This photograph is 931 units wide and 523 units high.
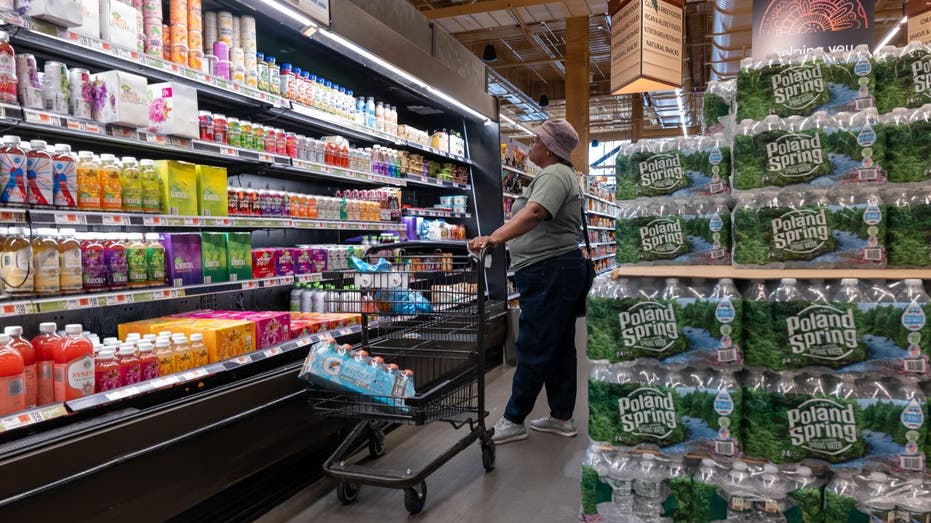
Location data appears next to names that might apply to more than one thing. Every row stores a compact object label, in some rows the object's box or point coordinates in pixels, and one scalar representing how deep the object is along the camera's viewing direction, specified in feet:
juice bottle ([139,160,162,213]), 8.30
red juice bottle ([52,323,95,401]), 6.84
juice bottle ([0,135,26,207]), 6.55
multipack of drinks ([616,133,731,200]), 7.00
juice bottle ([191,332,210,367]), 8.34
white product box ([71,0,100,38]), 7.47
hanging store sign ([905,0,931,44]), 17.53
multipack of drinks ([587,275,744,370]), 6.53
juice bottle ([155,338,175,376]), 7.91
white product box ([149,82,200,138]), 8.52
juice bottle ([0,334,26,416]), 6.20
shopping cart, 8.50
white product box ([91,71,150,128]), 7.69
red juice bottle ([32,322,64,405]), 6.73
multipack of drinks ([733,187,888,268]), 6.36
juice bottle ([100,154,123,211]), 7.70
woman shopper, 11.35
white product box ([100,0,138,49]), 7.82
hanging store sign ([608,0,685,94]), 15.58
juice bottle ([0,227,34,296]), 6.64
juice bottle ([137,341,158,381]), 7.66
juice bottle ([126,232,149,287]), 8.04
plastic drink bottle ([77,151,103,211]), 7.42
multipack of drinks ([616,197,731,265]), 6.98
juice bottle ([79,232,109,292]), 7.52
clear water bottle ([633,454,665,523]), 6.57
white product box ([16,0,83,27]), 6.80
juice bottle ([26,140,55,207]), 6.84
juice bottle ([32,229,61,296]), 6.94
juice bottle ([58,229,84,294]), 7.22
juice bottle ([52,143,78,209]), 7.14
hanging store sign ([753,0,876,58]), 11.33
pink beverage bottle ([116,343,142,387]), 7.47
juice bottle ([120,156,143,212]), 8.04
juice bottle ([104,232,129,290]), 7.75
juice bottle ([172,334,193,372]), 8.09
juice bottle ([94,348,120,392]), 7.22
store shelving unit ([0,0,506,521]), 6.36
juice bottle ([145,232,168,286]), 8.31
